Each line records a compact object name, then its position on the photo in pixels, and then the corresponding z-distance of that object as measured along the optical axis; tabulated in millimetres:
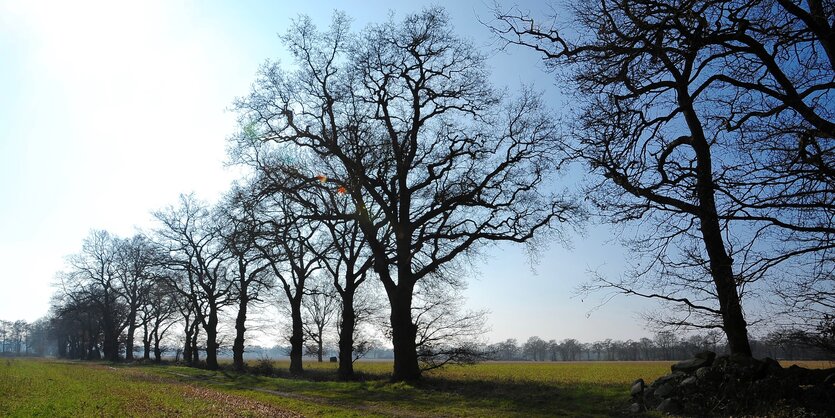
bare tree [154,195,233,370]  43000
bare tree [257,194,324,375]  22078
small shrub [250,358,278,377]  34794
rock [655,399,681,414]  11812
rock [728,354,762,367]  11555
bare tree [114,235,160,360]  55938
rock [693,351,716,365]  12820
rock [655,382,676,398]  12602
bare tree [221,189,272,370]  21281
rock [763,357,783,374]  11422
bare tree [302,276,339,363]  58638
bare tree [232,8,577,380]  21375
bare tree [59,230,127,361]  62156
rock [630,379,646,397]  13508
